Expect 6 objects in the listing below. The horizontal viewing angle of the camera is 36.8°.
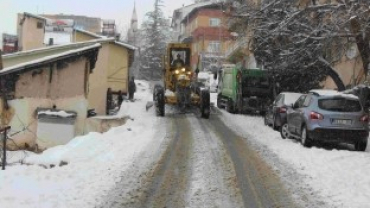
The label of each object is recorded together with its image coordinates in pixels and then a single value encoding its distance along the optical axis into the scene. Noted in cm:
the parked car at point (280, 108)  1976
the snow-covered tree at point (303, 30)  1833
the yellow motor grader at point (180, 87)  2403
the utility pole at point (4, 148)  1181
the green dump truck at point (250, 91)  2758
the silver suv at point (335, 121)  1507
